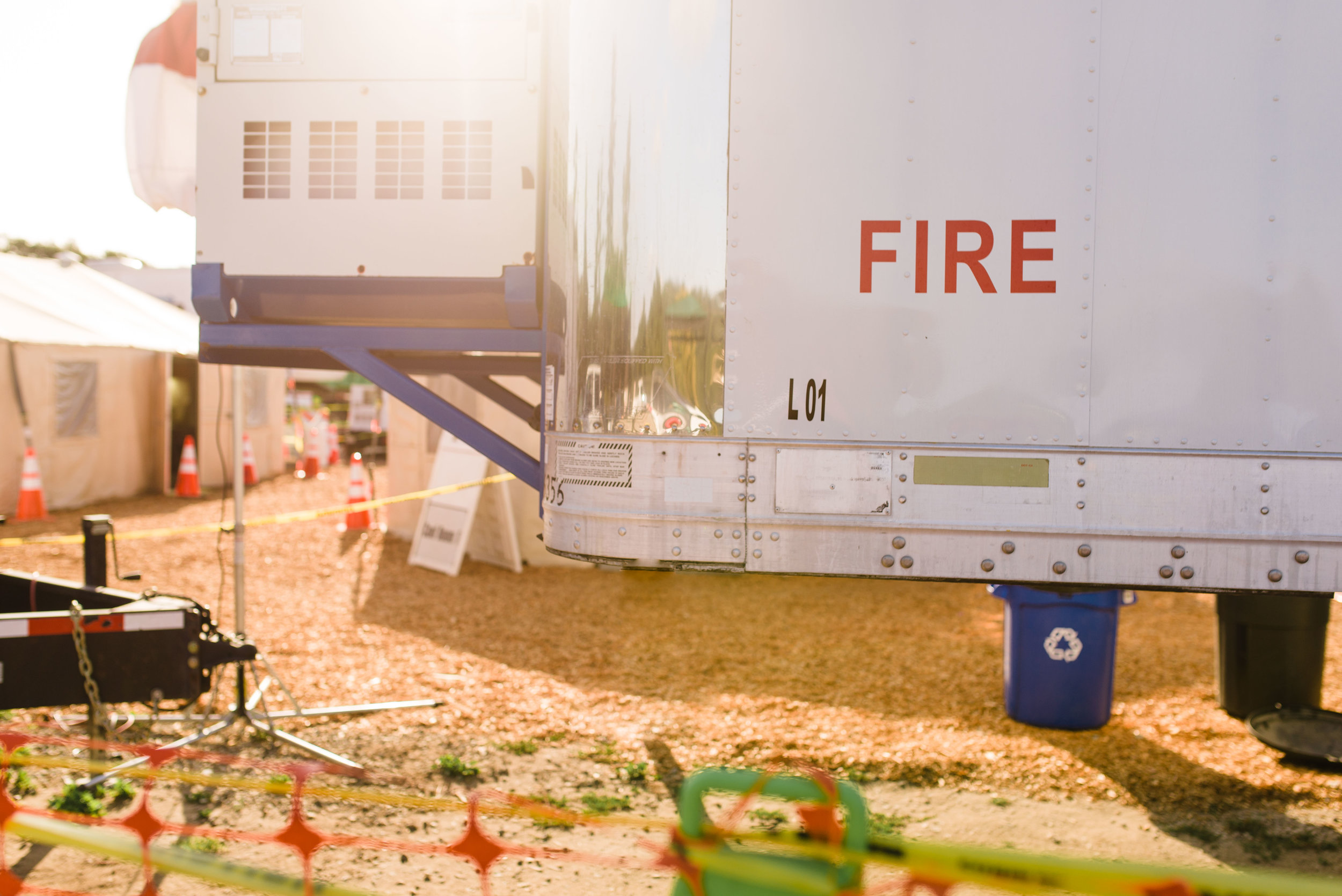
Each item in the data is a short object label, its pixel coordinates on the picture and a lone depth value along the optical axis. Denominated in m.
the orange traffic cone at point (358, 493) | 9.95
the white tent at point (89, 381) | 10.34
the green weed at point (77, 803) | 3.66
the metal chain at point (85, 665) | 3.42
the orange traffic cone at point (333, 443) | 17.70
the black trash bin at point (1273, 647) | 4.58
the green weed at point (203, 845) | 3.45
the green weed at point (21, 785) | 3.83
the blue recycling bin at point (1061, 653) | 4.50
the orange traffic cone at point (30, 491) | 10.20
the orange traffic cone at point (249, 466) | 14.04
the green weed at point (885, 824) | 3.70
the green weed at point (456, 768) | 4.19
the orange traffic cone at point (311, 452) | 15.20
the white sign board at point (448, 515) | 8.04
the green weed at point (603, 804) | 3.91
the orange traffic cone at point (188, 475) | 12.62
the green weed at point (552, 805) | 3.74
